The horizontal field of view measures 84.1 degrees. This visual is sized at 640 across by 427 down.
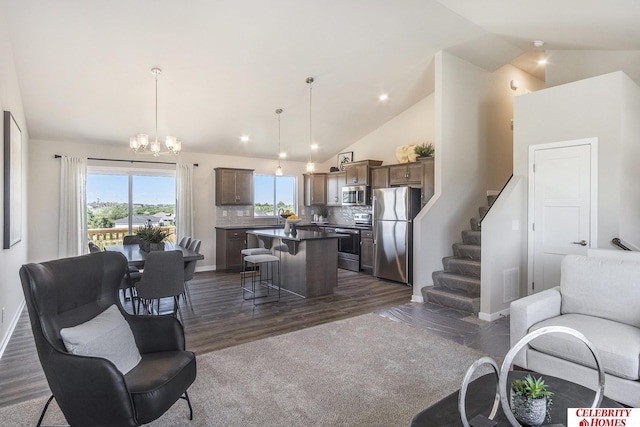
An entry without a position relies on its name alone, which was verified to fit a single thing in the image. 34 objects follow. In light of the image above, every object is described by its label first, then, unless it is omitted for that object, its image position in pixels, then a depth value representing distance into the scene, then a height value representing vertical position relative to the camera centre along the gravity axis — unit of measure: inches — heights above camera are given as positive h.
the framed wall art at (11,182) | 137.0 +11.7
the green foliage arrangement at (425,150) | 252.8 +43.0
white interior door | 165.0 +1.2
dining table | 153.2 -21.2
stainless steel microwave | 294.5 +12.7
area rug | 90.7 -52.3
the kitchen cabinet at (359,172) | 293.1 +32.7
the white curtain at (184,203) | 283.0 +5.5
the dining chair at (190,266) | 178.4 -28.5
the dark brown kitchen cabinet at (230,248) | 290.2 -31.4
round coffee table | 59.9 -35.5
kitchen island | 209.2 -31.7
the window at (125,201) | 262.8 +6.6
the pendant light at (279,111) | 250.2 +70.5
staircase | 184.2 -38.3
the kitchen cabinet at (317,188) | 340.5 +21.2
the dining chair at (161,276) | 150.1 -28.4
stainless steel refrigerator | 245.1 -14.8
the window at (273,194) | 331.6 +15.1
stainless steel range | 290.4 -28.4
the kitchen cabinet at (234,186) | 297.6 +20.1
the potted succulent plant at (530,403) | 55.4 -30.4
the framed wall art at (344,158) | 337.7 +49.9
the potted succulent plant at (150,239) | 179.5 -14.9
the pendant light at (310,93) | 208.4 +77.2
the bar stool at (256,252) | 225.5 -26.8
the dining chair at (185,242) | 207.2 -19.2
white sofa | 87.8 -32.6
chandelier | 179.8 +35.0
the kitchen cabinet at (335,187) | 321.7 +21.6
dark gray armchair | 68.4 -31.8
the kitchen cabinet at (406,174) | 254.7 +27.0
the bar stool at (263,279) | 201.6 -48.2
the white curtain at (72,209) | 240.2 +0.5
